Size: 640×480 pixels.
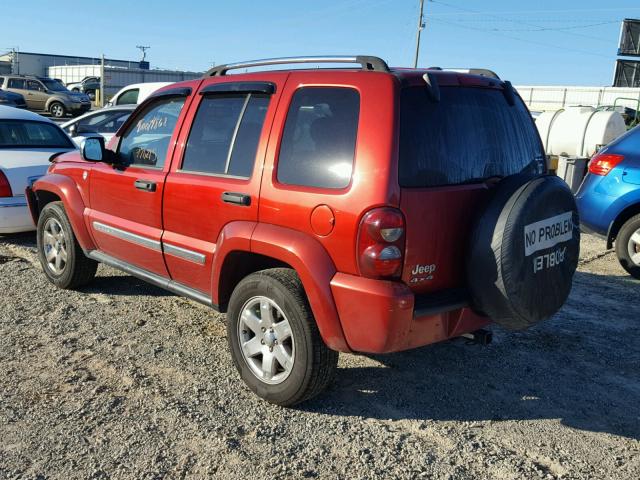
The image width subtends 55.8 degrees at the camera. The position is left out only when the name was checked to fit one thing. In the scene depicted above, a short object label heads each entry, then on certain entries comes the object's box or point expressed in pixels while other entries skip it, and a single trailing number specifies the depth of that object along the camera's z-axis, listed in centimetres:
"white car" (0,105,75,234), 643
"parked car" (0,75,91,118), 2747
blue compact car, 630
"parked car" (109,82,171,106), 1330
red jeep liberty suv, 298
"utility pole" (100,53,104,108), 3005
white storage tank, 1403
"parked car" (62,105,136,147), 1011
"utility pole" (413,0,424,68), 4541
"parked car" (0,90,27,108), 2500
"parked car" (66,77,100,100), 4112
